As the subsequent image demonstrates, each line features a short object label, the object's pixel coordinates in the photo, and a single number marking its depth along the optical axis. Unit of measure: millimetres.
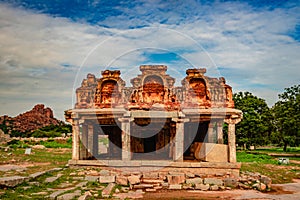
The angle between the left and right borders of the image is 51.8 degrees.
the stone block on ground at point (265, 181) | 11845
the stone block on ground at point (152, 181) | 11766
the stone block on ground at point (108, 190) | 9375
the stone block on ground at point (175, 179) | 11781
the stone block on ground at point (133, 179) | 11217
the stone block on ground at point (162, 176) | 12164
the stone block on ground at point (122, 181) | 11172
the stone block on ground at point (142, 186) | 11126
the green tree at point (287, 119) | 29453
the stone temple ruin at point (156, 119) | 13688
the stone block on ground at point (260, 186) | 11473
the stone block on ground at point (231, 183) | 11727
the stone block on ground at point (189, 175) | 12439
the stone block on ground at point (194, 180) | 11909
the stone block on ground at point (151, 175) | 12297
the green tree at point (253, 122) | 32094
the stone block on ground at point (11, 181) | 8477
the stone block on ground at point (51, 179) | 10514
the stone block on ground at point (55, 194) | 8183
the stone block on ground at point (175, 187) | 11259
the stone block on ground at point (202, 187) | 11273
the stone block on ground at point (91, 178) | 11438
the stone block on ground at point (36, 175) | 10216
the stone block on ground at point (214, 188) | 11227
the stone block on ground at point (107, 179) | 11258
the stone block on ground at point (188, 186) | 11344
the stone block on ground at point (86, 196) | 8175
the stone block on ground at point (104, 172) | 12445
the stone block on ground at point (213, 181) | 11780
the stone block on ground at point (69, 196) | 8154
